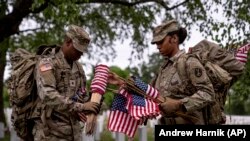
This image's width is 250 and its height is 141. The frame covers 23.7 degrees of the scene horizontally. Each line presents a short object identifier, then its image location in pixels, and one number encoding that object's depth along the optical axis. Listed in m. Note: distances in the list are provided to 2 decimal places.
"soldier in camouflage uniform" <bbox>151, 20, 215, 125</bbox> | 4.68
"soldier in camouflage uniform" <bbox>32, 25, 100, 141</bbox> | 5.14
